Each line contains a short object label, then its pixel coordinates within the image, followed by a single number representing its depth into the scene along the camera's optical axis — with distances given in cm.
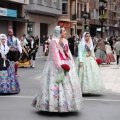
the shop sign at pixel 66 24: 3364
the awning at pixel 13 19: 2298
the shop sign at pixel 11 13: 2327
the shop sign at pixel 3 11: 2243
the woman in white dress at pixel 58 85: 606
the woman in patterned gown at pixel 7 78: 836
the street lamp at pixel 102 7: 2824
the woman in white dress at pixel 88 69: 825
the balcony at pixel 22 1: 2430
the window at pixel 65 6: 3649
